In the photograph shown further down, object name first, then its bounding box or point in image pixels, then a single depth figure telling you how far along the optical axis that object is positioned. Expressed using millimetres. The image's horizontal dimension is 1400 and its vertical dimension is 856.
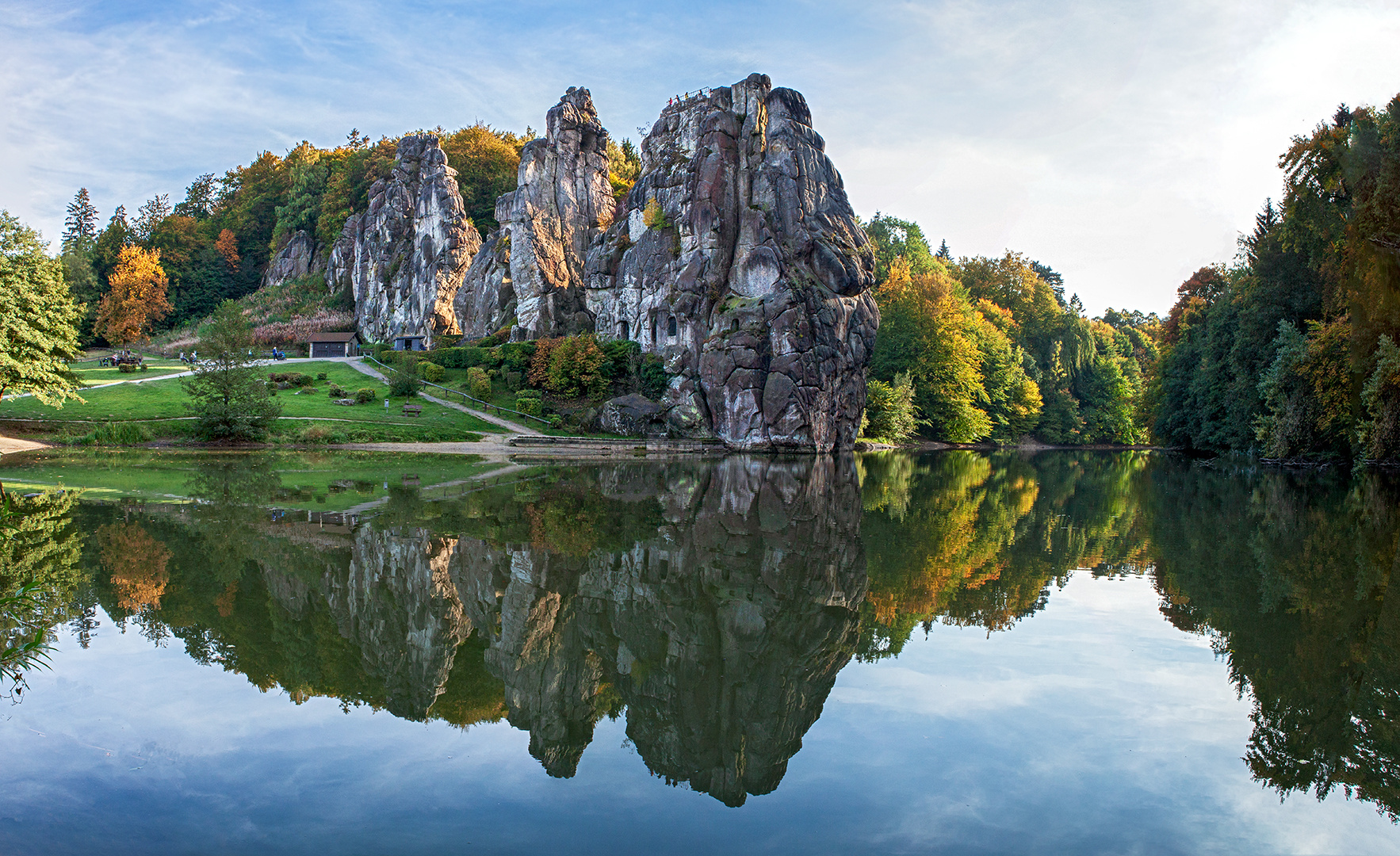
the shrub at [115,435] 34969
